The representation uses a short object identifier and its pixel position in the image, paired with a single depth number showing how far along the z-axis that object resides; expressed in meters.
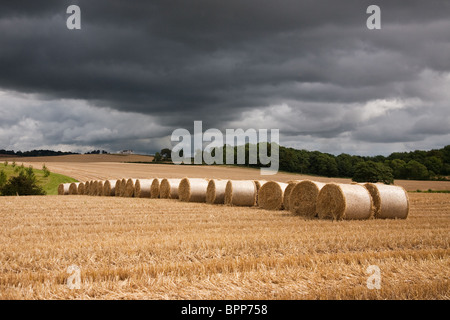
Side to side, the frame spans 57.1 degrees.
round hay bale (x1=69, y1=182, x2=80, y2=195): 32.65
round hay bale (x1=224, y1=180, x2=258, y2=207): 17.28
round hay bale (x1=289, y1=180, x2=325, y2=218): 13.22
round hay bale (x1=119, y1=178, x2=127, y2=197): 25.44
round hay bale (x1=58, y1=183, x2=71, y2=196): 34.00
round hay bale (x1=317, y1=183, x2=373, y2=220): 11.98
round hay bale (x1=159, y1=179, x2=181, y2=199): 21.92
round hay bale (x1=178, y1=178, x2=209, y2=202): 19.62
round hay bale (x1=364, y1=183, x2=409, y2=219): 12.57
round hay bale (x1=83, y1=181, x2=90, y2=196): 30.39
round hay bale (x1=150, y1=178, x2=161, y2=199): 22.95
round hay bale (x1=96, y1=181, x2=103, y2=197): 27.58
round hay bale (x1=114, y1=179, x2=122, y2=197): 25.96
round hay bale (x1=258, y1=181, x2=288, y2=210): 15.74
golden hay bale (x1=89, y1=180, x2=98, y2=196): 28.58
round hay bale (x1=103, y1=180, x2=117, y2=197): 26.66
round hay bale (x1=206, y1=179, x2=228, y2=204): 18.30
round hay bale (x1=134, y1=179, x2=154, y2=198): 23.61
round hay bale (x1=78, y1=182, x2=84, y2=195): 31.44
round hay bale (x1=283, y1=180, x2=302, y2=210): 15.46
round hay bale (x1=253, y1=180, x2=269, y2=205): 17.49
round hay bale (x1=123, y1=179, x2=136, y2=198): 24.62
